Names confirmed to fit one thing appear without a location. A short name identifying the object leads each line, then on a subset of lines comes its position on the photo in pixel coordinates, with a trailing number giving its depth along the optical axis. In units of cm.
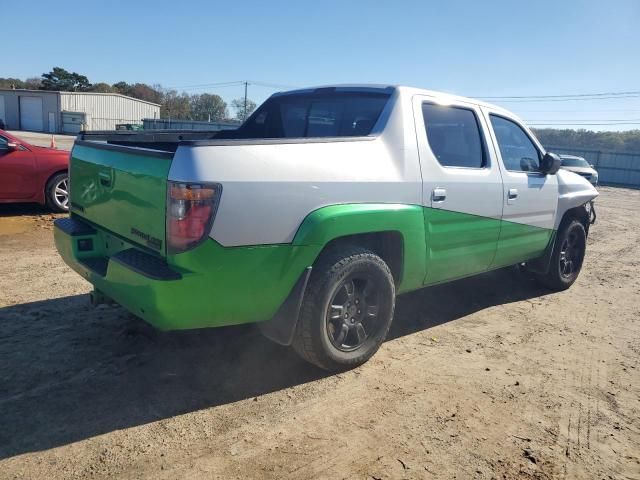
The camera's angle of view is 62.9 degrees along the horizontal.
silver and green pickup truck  279
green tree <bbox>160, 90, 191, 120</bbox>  7888
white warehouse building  5225
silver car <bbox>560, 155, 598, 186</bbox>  1983
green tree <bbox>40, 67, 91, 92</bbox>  7606
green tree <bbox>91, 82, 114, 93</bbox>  7901
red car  799
